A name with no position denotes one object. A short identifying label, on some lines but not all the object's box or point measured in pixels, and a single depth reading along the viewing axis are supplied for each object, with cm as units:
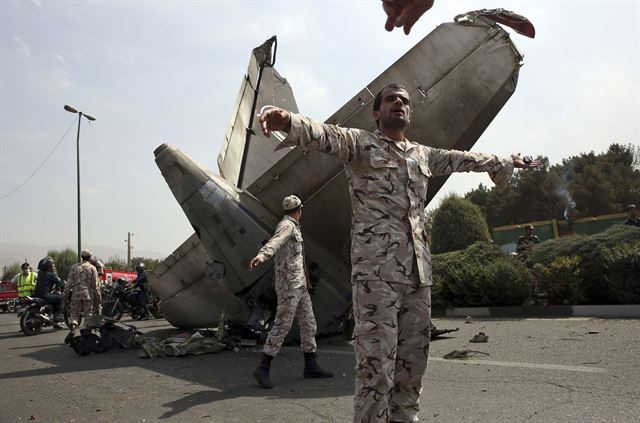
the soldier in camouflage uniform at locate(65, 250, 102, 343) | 1037
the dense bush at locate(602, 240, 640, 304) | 838
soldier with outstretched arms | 250
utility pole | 5866
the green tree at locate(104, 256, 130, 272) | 5928
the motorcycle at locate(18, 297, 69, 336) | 1161
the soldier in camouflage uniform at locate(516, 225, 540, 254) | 1216
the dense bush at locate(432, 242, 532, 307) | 1018
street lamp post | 2491
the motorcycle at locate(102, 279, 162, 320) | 1503
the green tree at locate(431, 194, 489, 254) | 1908
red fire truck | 2644
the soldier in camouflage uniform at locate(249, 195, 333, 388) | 508
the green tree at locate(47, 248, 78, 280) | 5592
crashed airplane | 696
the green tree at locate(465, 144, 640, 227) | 3650
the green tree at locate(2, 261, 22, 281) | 5969
